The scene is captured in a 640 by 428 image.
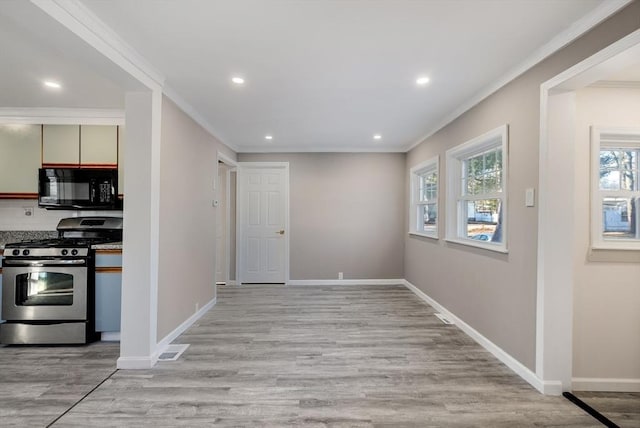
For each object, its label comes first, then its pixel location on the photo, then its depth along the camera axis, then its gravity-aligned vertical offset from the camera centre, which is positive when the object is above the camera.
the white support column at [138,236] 2.50 -0.21
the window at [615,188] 2.28 +0.21
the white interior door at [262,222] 5.51 -0.19
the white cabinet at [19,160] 3.41 +0.59
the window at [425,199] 4.43 +0.24
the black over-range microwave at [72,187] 3.39 +0.27
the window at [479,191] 2.78 +0.25
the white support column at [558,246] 2.13 -0.23
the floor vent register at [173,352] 2.66 -1.33
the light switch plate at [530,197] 2.28 +0.13
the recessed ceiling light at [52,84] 2.68 +1.17
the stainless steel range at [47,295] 2.86 -0.83
